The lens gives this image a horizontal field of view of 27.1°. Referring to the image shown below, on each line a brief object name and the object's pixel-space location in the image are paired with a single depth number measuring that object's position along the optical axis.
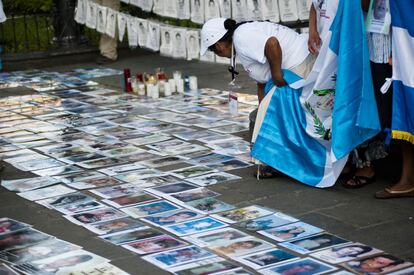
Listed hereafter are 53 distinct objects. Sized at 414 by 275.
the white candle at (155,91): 8.92
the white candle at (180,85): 9.13
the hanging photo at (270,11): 8.20
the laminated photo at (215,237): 4.62
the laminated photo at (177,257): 4.34
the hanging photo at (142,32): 9.74
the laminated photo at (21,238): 4.69
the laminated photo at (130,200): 5.36
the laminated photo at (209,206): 5.18
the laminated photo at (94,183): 5.80
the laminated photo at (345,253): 4.31
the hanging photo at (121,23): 10.23
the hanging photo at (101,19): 10.61
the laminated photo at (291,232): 4.64
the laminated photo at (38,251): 4.49
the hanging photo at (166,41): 9.33
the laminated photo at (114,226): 4.87
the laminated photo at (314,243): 4.46
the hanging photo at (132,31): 9.97
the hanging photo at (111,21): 10.45
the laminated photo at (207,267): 4.21
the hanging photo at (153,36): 9.53
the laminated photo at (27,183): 5.82
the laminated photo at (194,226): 4.82
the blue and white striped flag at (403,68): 5.02
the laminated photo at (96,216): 5.06
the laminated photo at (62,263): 4.30
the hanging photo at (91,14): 10.84
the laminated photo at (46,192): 5.59
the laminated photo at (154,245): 4.54
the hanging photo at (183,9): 9.03
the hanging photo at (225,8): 8.45
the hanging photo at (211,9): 8.59
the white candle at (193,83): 9.23
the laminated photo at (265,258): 4.28
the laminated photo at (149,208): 5.16
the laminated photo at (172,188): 5.57
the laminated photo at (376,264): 4.14
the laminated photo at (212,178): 5.77
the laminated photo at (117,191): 5.56
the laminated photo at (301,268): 4.17
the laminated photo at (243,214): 4.99
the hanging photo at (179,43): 9.14
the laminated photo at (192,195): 5.41
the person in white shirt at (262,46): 5.63
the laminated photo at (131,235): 4.70
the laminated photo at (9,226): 4.96
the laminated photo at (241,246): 4.46
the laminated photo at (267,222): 4.84
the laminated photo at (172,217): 4.98
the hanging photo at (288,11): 8.11
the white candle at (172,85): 9.06
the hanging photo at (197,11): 8.80
